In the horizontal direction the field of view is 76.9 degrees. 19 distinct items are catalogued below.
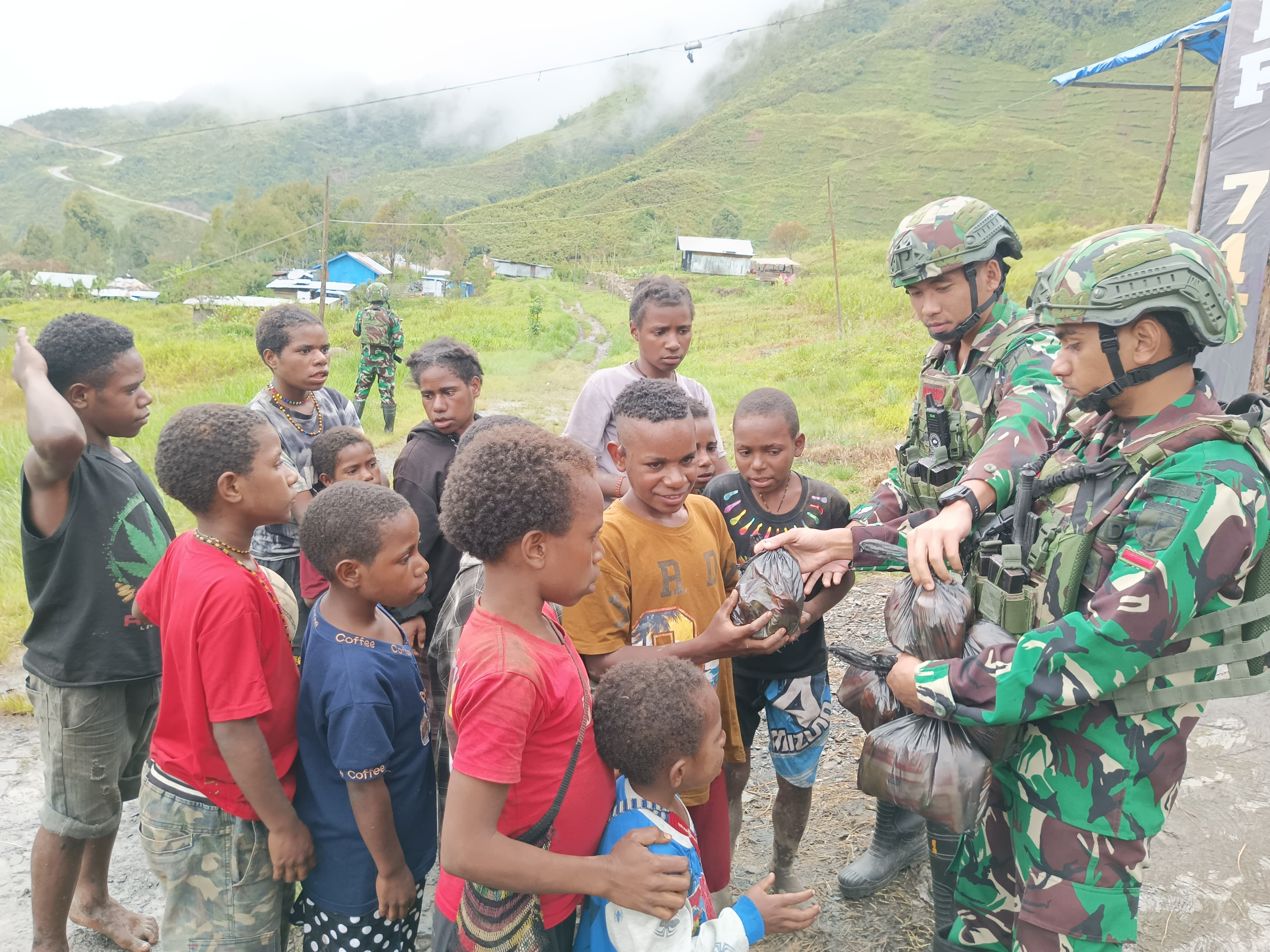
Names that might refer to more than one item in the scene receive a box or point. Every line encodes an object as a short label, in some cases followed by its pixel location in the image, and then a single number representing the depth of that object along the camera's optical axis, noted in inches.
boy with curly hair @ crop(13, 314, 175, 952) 102.4
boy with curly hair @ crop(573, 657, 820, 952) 69.2
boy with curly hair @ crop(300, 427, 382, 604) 136.7
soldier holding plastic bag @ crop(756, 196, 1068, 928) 97.2
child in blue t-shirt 80.1
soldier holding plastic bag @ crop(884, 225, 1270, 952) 71.1
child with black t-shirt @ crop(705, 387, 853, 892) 112.3
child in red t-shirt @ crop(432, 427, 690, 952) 62.0
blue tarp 324.2
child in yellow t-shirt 92.8
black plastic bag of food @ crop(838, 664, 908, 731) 90.7
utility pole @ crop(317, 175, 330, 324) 625.6
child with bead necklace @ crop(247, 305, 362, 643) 141.6
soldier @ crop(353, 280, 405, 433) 444.8
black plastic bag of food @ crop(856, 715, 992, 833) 80.2
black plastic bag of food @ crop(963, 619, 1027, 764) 81.9
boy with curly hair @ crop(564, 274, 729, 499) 138.7
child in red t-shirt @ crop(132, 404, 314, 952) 80.2
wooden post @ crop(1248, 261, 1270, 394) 250.8
